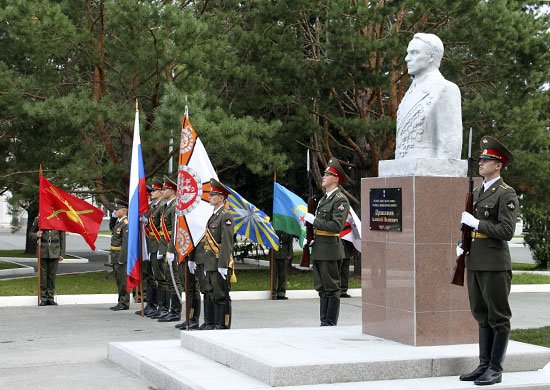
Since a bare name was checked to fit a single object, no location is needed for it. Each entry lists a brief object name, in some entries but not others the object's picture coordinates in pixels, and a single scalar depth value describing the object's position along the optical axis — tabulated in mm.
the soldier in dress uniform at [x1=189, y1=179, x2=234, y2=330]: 11062
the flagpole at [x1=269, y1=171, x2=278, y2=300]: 16750
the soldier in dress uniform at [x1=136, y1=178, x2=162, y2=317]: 13703
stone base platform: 7625
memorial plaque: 8883
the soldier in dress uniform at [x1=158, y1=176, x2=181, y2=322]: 13057
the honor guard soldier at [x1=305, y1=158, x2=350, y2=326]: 10750
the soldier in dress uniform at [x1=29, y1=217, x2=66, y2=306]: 15591
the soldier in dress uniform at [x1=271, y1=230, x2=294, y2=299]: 16875
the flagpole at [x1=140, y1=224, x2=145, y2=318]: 13242
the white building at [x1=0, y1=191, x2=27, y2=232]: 75188
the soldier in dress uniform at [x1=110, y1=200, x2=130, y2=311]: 14852
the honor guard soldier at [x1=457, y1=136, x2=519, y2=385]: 7641
